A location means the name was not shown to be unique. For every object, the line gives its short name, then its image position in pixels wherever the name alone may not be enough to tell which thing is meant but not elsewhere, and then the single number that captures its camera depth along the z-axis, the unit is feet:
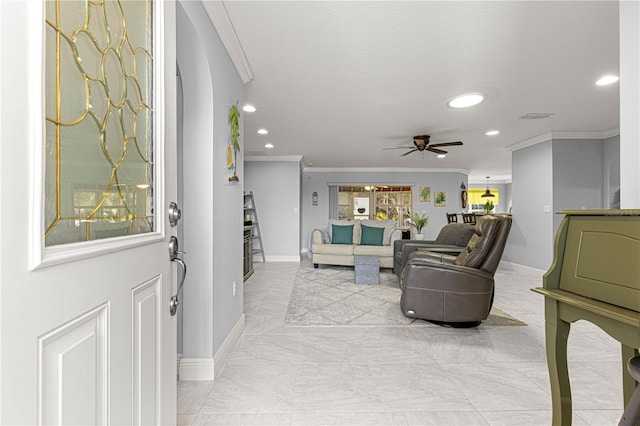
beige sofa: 20.06
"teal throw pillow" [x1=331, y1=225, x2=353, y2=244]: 21.86
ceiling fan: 16.44
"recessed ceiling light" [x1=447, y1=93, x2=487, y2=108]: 11.44
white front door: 1.77
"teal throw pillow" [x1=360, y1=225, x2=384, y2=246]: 21.26
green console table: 3.32
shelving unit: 23.21
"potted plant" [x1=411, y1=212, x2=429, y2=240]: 26.22
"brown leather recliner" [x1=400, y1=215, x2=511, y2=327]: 9.62
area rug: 10.48
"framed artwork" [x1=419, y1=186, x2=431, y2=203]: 30.17
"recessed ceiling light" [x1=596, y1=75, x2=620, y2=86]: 9.96
